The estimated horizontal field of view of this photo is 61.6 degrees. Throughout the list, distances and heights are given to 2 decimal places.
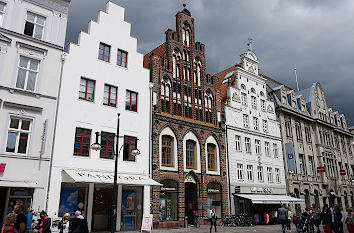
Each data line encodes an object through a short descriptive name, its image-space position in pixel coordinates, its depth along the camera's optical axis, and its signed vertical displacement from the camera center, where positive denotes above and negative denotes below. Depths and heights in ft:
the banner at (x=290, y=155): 116.28 +17.96
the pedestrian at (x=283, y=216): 60.03 -2.60
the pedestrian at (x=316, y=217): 62.13 -3.00
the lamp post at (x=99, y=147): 41.69 +7.69
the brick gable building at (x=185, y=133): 78.69 +19.62
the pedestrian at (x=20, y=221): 28.58 -1.70
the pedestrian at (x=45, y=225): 36.04 -2.71
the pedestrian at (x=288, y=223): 69.83 -4.73
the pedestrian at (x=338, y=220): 52.70 -2.96
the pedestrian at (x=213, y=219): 68.08 -3.60
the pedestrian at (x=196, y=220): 79.27 -4.44
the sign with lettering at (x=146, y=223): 59.65 -3.94
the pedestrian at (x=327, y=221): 54.55 -3.24
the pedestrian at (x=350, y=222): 52.75 -3.37
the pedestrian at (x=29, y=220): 46.98 -2.64
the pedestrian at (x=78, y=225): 30.40 -2.20
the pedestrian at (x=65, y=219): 34.81 -1.90
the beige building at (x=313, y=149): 122.31 +24.08
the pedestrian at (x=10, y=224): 23.15 -1.63
